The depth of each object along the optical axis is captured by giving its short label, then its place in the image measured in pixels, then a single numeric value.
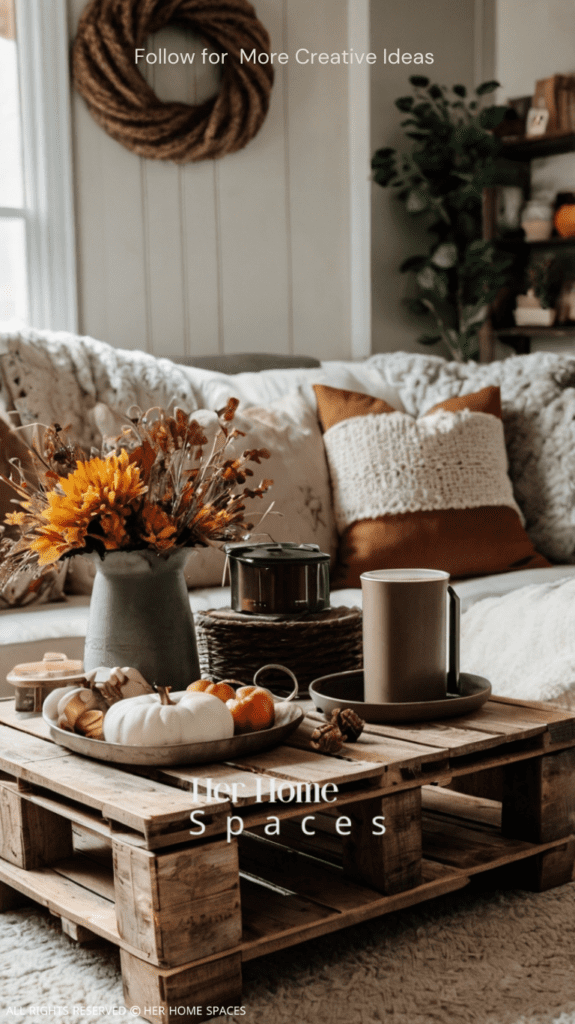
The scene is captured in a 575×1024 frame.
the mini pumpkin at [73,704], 1.15
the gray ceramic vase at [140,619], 1.30
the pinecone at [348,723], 1.13
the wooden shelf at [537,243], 3.57
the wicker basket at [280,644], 1.35
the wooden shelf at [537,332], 3.61
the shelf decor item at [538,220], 3.61
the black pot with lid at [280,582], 1.36
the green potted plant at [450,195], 3.41
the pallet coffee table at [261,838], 0.97
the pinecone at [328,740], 1.10
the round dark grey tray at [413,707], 1.20
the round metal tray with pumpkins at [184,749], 1.05
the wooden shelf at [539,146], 3.54
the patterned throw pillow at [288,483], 2.22
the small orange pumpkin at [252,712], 1.12
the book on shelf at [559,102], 3.54
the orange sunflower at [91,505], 1.23
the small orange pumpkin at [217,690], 1.18
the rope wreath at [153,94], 2.88
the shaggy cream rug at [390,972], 1.04
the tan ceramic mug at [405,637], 1.21
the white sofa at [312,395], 2.15
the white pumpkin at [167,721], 1.07
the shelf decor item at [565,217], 3.55
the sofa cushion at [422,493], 2.26
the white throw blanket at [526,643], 1.63
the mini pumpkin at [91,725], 1.13
